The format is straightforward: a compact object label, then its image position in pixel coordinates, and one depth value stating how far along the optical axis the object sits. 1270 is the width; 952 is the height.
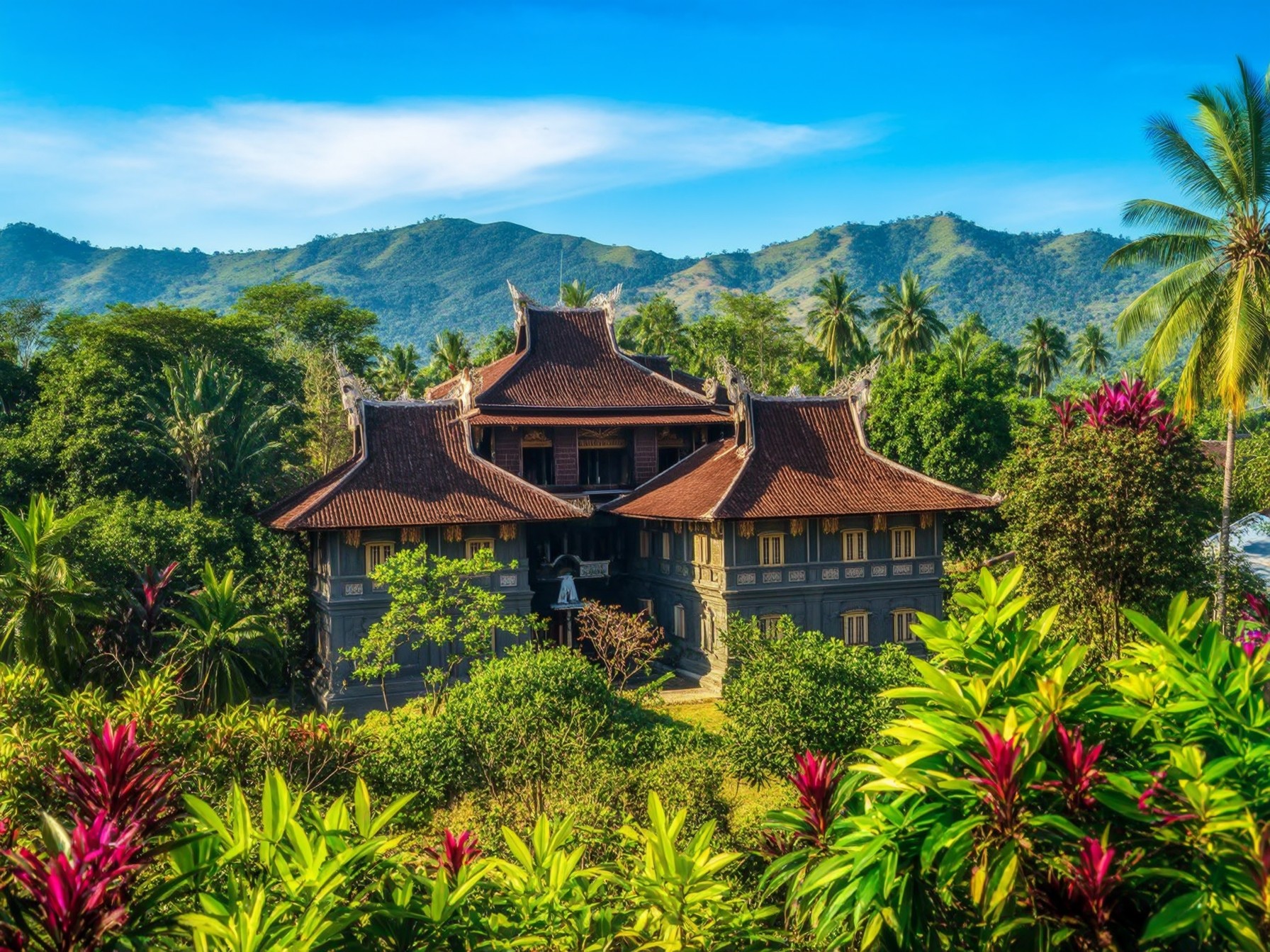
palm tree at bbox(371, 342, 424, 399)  60.47
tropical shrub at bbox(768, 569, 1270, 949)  6.61
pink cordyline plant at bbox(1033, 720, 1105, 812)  6.88
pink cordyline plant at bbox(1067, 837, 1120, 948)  6.57
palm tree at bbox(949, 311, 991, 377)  57.11
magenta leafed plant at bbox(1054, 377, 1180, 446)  22.91
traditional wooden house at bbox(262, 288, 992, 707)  30.47
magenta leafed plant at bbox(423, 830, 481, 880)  7.50
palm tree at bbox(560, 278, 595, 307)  70.56
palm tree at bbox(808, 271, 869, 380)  64.06
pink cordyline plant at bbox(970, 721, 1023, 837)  6.64
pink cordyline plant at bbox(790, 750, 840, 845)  8.23
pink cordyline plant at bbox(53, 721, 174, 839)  6.54
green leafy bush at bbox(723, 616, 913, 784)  15.99
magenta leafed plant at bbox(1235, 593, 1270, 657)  10.40
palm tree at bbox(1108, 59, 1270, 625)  23.73
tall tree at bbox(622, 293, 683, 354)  70.38
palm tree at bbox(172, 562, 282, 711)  22.78
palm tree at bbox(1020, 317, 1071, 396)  79.38
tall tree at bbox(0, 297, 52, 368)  55.42
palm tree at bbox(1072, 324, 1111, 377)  87.25
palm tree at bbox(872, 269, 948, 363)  62.34
